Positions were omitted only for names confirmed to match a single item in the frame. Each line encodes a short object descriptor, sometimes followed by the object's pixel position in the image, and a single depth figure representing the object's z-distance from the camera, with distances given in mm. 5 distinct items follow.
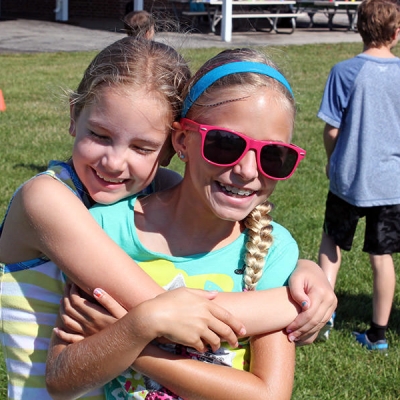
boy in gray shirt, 4789
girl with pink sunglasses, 1858
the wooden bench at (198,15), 22508
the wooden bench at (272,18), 22719
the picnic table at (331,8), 24406
